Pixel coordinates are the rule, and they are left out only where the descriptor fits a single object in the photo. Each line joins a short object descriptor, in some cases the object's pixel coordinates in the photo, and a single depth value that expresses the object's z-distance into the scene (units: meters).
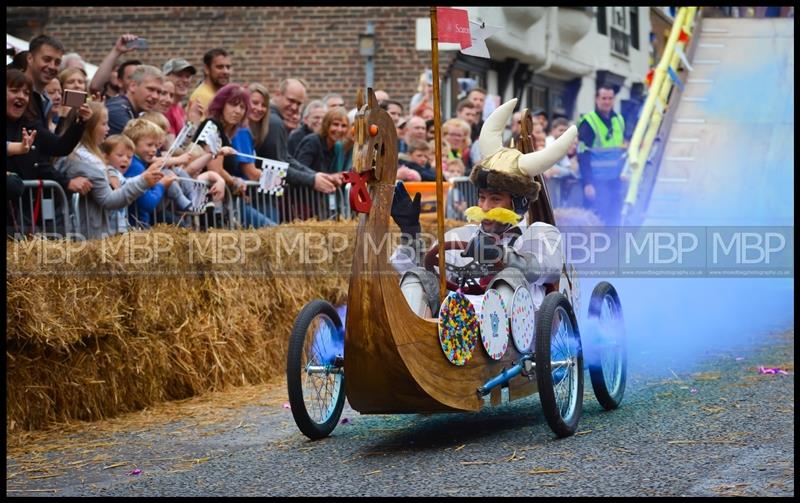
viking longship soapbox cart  12.75
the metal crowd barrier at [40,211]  16.64
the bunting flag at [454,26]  14.72
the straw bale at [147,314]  14.75
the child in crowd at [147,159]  19.52
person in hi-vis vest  34.97
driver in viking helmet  14.85
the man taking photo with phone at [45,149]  17.67
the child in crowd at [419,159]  26.52
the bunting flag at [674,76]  37.97
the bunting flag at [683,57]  39.12
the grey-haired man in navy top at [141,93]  21.67
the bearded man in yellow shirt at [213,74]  24.70
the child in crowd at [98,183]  18.12
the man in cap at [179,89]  23.45
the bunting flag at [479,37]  15.03
